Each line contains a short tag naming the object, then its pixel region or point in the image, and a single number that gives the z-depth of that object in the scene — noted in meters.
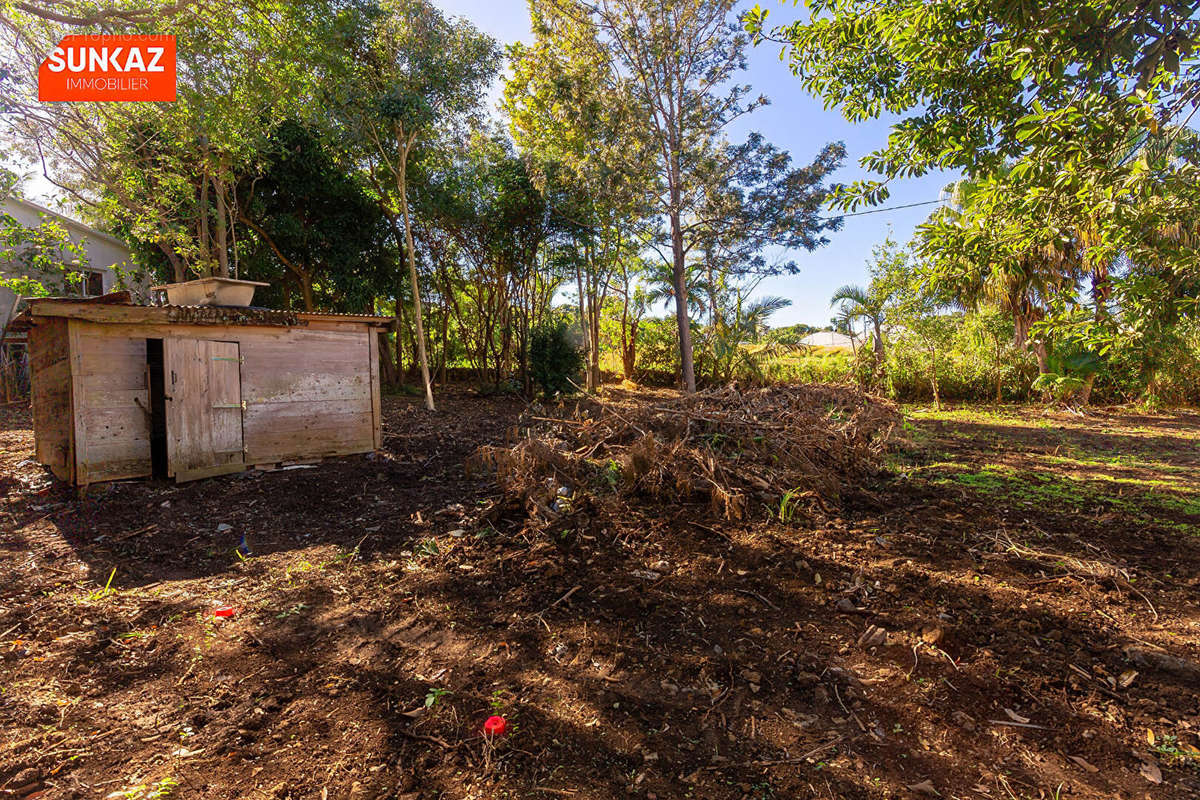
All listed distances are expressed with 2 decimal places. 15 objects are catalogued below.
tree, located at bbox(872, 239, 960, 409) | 13.60
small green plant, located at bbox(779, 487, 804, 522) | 3.51
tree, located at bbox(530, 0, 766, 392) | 12.29
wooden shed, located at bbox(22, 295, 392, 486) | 4.95
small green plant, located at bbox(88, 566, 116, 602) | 3.12
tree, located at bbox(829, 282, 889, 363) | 14.18
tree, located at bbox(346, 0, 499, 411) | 9.38
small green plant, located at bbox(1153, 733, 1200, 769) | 1.65
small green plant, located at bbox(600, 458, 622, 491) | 3.96
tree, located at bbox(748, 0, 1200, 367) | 2.78
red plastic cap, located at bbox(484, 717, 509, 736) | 1.88
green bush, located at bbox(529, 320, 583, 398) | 12.47
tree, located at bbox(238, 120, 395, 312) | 11.16
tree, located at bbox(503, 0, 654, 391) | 12.18
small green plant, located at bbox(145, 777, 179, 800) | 1.65
